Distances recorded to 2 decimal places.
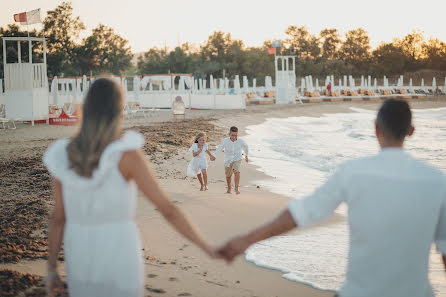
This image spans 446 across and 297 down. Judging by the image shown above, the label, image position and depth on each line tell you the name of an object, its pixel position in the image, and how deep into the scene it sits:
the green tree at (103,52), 61.06
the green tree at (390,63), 70.44
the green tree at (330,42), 81.94
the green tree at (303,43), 78.50
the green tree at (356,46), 78.21
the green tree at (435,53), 72.00
